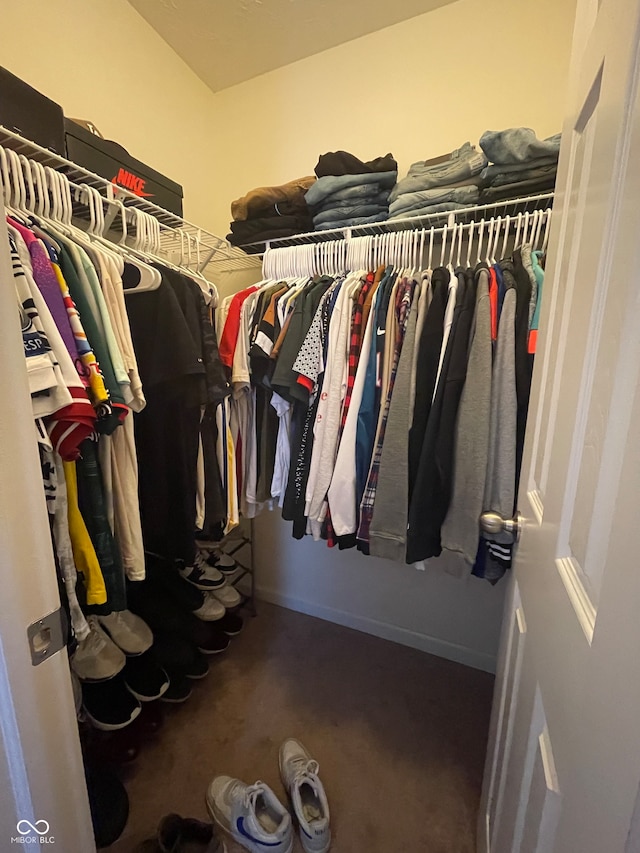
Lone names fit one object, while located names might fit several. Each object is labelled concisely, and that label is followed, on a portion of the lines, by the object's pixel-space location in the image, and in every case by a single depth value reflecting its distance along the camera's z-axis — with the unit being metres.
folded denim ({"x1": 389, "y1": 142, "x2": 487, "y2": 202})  1.12
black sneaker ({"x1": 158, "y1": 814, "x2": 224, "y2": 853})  0.94
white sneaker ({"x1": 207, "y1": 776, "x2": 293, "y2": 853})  0.94
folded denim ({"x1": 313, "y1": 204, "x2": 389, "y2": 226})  1.28
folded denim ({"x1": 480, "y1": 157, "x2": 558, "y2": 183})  1.02
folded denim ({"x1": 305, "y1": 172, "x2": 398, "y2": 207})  1.25
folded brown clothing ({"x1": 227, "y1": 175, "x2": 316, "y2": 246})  1.39
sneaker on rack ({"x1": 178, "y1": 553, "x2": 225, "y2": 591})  1.65
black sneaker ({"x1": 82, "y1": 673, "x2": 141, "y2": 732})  1.09
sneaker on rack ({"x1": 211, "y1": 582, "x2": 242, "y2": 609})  1.67
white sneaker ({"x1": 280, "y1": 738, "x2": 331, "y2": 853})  0.97
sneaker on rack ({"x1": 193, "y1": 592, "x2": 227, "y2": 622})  1.58
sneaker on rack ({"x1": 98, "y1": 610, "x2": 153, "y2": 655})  1.21
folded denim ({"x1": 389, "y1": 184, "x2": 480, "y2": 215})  1.12
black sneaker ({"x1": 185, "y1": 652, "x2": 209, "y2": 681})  1.42
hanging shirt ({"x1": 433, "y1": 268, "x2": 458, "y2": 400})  0.99
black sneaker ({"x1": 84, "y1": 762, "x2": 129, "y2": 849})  0.99
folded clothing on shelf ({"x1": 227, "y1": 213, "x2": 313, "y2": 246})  1.40
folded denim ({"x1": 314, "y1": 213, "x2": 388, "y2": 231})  1.28
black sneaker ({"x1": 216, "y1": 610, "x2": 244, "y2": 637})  1.63
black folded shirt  1.27
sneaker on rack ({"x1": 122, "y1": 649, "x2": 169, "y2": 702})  1.21
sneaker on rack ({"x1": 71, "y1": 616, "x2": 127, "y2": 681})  1.09
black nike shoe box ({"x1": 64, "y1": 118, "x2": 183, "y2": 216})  1.02
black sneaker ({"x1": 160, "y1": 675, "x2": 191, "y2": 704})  1.32
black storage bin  0.83
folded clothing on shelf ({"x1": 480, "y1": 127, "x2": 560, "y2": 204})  1.01
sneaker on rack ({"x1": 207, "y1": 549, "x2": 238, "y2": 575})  1.77
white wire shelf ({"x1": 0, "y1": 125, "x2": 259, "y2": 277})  0.88
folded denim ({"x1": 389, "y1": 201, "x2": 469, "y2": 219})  1.14
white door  0.29
